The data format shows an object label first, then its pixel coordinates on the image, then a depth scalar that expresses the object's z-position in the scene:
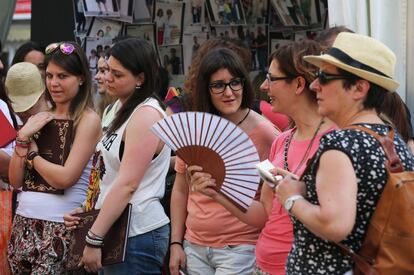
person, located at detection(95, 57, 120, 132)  8.54
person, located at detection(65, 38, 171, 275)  6.97
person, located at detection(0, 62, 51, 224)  9.55
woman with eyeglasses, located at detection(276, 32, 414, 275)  4.55
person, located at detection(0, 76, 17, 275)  8.54
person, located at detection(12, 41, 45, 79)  12.00
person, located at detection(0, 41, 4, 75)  9.56
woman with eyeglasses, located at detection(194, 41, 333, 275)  6.22
